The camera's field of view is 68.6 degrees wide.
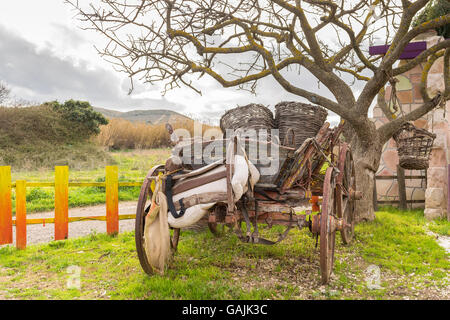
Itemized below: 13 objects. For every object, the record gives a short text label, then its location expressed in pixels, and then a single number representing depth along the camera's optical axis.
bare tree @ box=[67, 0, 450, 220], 5.46
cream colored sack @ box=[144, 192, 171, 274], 3.48
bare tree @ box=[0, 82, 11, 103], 19.03
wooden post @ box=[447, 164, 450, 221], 7.04
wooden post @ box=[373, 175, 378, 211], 8.27
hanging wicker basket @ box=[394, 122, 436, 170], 5.68
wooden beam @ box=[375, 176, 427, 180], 8.62
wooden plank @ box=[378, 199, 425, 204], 8.79
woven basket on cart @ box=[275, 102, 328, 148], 5.16
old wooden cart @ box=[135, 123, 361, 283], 3.48
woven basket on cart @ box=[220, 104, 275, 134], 4.87
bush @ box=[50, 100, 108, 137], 18.52
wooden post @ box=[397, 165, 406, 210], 8.31
